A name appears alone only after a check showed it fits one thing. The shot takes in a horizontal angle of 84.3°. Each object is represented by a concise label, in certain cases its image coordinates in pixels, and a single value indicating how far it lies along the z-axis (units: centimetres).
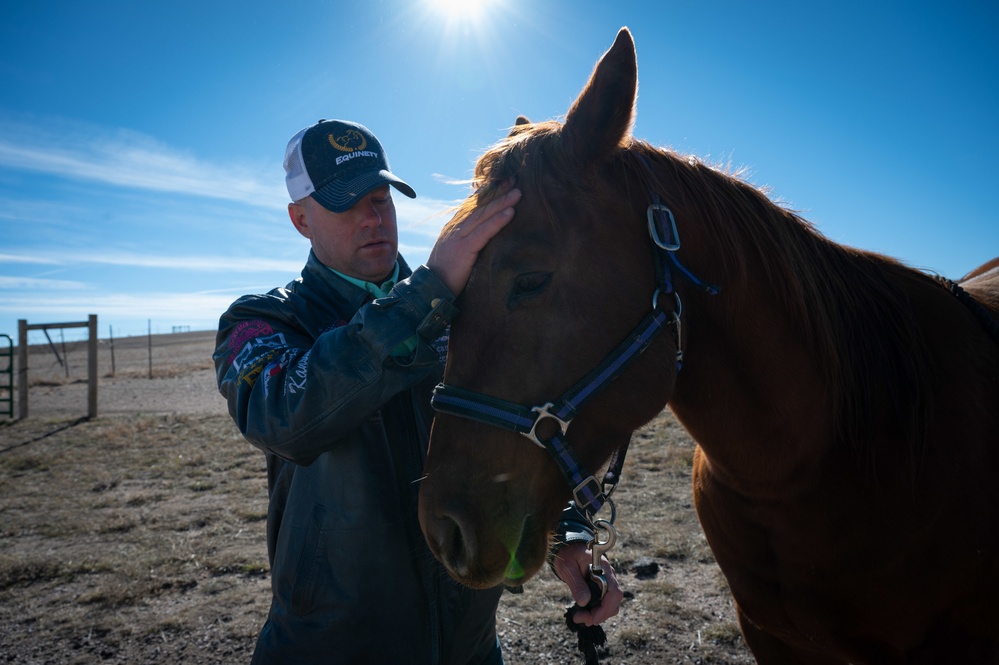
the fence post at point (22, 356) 1285
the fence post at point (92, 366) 1270
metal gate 1288
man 155
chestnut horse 153
